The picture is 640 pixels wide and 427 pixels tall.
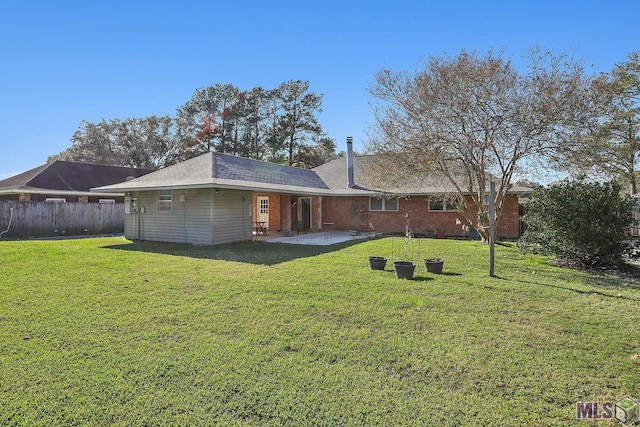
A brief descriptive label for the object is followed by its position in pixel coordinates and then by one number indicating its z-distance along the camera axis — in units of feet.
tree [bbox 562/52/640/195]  33.37
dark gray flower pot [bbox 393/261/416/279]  23.82
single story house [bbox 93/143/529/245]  42.60
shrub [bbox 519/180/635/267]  27.73
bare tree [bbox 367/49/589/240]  32.76
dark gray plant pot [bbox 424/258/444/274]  25.84
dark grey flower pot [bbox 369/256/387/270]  26.76
